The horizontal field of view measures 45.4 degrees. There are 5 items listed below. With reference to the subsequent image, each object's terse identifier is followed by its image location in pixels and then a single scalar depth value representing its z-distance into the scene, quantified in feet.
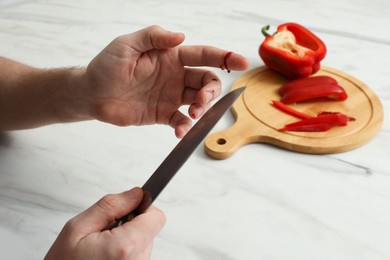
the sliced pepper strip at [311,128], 3.64
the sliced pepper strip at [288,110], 3.77
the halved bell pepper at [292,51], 4.24
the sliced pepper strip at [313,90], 3.91
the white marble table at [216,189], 2.79
